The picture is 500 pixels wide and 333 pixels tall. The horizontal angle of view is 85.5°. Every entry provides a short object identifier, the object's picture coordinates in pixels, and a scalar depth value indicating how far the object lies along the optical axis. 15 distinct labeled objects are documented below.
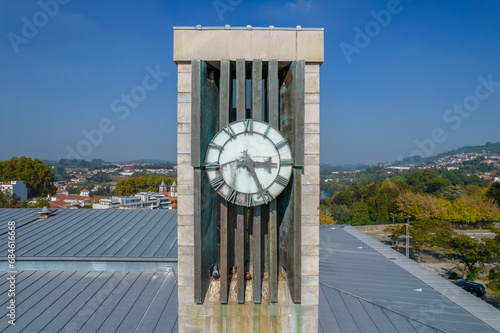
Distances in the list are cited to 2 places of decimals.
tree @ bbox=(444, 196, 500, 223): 58.25
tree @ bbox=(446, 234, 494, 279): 33.22
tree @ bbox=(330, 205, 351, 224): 69.06
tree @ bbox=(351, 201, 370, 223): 67.44
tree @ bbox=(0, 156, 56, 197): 86.56
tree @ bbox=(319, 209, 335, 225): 54.88
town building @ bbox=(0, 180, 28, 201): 75.94
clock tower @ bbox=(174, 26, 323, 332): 6.70
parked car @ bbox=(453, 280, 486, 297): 28.69
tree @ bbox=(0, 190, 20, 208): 62.66
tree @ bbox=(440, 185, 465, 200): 78.25
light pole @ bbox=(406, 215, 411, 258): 42.03
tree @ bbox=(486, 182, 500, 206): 71.24
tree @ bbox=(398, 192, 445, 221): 55.00
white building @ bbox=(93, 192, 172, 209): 83.56
